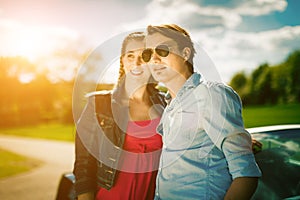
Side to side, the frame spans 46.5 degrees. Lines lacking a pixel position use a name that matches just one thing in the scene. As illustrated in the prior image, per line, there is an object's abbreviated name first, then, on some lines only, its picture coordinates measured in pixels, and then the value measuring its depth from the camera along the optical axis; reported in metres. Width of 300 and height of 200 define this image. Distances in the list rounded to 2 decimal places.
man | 1.56
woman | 2.43
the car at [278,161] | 2.59
